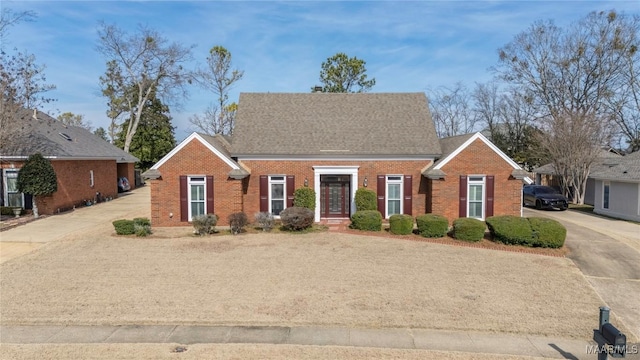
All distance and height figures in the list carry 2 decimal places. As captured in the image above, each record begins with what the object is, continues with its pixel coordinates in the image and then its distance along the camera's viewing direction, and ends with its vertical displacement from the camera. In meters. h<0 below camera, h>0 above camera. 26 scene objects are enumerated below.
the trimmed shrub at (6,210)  22.02 -2.17
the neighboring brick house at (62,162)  22.41 +0.55
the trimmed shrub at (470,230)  15.84 -2.36
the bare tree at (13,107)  20.75 +3.40
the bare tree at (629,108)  35.75 +6.09
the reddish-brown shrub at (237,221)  17.42 -2.21
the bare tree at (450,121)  54.91 +6.85
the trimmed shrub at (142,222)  17.12 -2.20
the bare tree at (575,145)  29.08 +1.91
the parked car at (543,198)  26.72 -1.92
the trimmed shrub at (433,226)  16.59 -2.30
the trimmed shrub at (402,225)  17.02 -2.32
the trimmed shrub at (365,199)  19.44 -1.40
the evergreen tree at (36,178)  20.80 -0.39
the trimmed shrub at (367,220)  17.81 -2.24
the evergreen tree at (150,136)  47.38 +4.19
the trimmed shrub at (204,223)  17.12 -2.26
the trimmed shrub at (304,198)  19.36 -1.33
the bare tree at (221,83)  45.03 +9.94
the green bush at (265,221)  17.98 -2.27
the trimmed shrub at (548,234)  14.91 -2.40
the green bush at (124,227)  17.12 -2.42
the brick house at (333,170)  18.92 +0.02
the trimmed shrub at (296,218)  17.53 -2.08
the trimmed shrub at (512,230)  15.17 -2.29
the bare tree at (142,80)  42.66 +10.00
